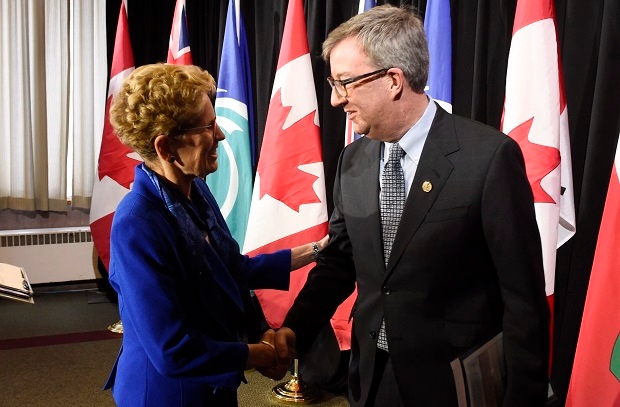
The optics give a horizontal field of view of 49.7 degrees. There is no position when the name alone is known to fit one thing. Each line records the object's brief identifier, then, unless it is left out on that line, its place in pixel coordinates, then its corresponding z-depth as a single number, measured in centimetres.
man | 140
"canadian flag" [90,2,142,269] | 452
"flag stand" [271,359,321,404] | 354
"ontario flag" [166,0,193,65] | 430
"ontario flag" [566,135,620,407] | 215
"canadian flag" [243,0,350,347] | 335
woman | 140
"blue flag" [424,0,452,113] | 278
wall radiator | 570
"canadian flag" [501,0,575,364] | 236
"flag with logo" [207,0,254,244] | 389
